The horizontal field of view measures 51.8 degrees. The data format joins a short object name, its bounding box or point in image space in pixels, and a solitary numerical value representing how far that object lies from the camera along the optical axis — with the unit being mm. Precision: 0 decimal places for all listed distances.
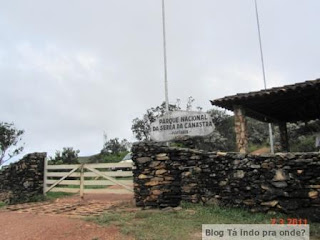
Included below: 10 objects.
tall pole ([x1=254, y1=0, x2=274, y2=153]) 18372
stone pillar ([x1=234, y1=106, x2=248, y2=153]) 10547
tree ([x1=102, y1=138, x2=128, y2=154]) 35644
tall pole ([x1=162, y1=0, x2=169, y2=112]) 12433
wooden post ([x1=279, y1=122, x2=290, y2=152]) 15312
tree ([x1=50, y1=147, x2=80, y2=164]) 18653
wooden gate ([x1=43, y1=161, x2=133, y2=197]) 10188
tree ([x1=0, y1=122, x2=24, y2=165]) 27000
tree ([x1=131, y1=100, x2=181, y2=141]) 28394
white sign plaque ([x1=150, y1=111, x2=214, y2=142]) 9727
